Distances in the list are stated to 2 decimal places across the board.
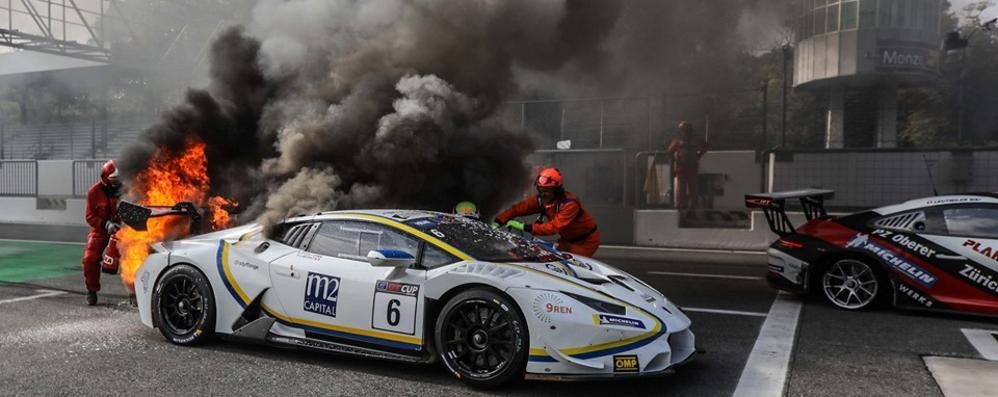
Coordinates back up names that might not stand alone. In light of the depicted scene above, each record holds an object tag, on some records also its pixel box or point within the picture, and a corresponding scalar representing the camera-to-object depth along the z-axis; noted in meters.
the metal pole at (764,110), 13.56
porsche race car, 6.46
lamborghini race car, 4.05
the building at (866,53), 26.02
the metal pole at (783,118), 13.58
